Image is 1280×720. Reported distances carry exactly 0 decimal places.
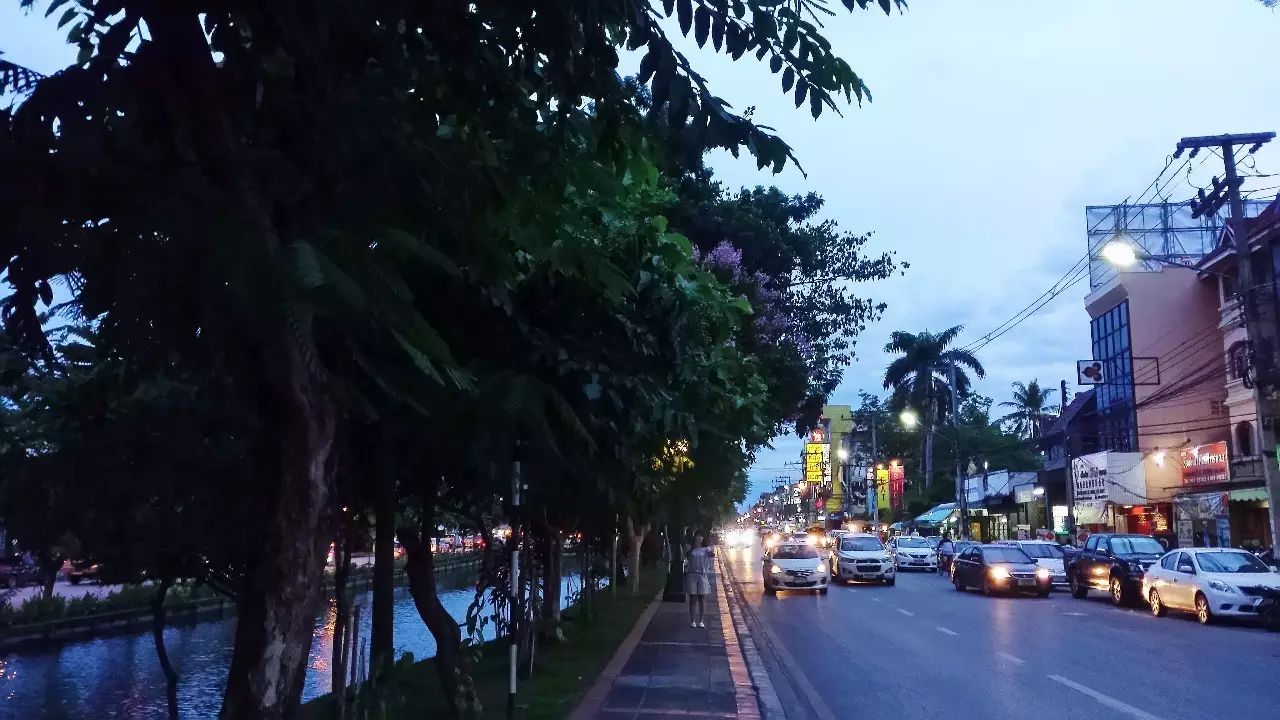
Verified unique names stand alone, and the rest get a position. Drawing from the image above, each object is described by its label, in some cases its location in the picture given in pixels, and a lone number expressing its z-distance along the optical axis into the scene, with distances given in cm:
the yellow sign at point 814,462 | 7475
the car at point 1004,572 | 3078
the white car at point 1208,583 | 2134
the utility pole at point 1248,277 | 2506
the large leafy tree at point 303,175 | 453
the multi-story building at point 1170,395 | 3872
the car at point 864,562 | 3697
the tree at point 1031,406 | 7491
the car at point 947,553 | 4809
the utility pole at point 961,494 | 5923
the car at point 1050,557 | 3481
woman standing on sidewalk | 2038
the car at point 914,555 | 4950
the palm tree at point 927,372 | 7500
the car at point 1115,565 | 2783
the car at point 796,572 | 3303
